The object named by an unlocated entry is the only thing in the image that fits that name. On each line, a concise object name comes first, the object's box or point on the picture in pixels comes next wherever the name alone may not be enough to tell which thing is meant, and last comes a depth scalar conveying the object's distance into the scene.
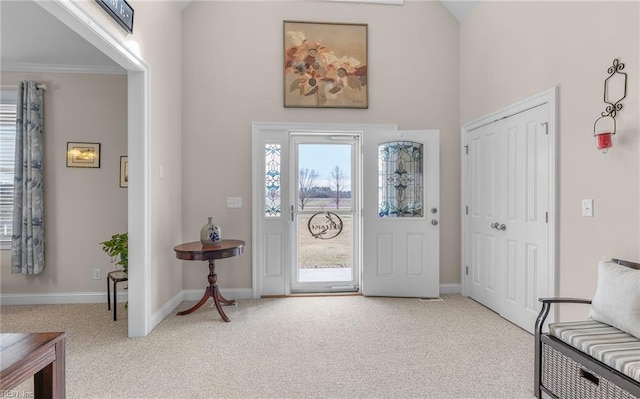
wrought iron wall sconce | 2.10
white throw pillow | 1.68
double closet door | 2.79
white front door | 3.86
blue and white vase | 3.30
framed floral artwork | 3.92
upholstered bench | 1.49
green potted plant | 3.16
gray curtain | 3.52
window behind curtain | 3.61
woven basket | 1.52
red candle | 2.09
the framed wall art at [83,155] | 3.68
